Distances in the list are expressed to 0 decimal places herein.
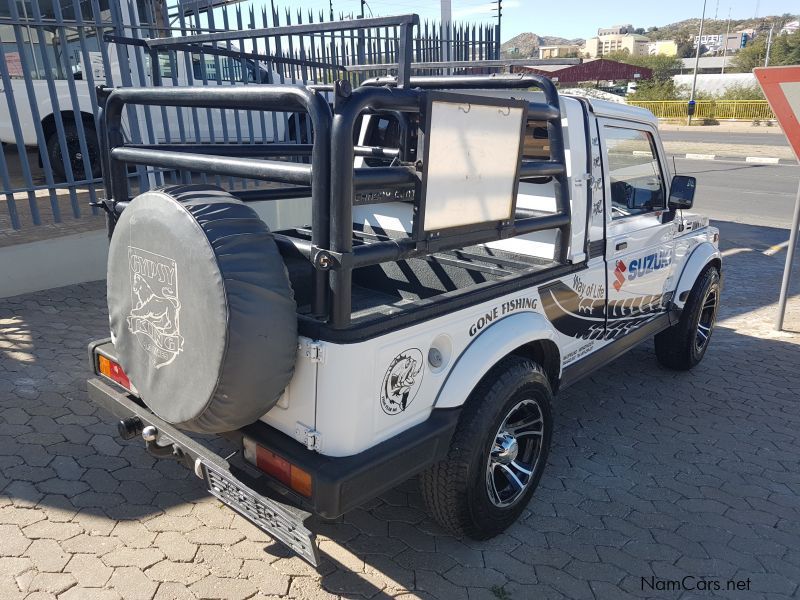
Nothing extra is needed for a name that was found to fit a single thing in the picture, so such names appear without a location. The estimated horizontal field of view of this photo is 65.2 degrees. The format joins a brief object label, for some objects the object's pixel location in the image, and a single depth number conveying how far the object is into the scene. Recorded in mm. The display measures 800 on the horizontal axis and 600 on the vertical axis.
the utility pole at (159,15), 7140
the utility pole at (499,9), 11096
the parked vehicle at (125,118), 7555
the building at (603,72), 33406
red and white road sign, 5016
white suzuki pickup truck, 2090
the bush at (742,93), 43291
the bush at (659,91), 44812
